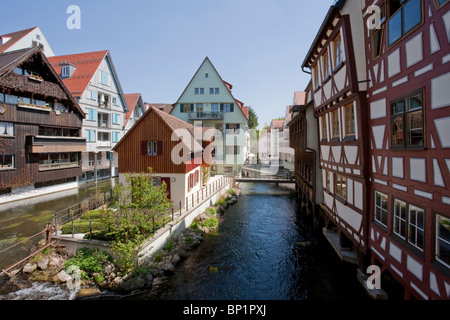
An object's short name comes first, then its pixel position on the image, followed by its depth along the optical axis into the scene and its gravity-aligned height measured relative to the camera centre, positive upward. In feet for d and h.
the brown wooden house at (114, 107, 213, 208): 64.59 +1.58
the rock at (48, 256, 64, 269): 39.52 -15.54
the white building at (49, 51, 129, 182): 113.91 +26.18
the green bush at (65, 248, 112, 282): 38.11 -15.14
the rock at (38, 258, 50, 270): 38.85 -15.37
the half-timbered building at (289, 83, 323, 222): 54.44 +0.63
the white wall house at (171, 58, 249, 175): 124.26 +21.13
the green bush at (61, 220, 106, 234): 46.07 -11.97
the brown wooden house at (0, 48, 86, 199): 74.43 +11.97
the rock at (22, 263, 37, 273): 38.01 -15.61
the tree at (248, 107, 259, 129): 265.95 +38.50
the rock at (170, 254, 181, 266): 42.63 -16.62
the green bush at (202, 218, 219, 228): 60.18 -15.36
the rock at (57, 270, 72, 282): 36.60 -16.34
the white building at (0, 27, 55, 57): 122.21 +61.21
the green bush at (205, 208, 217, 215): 68.97 -14.40
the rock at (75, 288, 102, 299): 33.42 -17.16
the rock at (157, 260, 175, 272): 39.95 -16.58
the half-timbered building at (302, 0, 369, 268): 30.99 +4.52
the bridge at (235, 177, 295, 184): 108.92 -9.98
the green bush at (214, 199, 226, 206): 80.74 -14.27
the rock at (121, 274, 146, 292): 34.88 -16.85
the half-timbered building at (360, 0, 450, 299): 18.90 +1.11
